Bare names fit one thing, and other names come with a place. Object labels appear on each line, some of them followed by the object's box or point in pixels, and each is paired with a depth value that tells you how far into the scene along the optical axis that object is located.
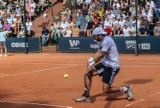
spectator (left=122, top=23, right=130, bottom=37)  24.89
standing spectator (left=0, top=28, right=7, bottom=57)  26.80
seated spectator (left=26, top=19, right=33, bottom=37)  29.16
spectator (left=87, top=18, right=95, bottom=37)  26.61
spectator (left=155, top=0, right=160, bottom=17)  25.40
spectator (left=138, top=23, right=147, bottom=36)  24.51
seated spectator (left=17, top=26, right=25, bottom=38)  28.86
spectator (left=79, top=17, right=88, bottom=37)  27.09
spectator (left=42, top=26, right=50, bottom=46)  28.62
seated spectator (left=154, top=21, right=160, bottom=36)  23.97
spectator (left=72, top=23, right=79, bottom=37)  27.08
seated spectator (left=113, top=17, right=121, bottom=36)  25.52
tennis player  9.74
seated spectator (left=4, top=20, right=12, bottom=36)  30.10
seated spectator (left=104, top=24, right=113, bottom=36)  25.30
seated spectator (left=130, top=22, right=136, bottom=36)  24.76
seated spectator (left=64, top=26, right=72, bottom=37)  27.38
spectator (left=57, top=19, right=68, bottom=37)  27.97
